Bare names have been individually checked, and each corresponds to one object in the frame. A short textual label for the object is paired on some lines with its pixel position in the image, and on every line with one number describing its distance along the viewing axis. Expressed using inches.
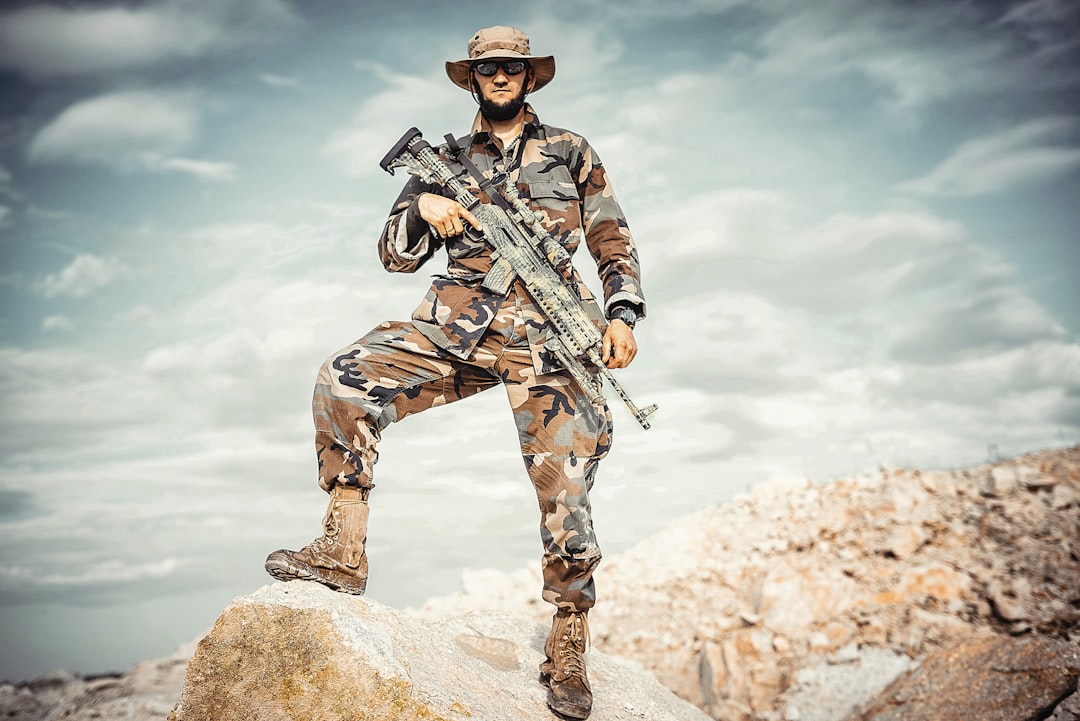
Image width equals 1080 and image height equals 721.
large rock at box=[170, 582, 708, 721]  124.6
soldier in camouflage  147.0
